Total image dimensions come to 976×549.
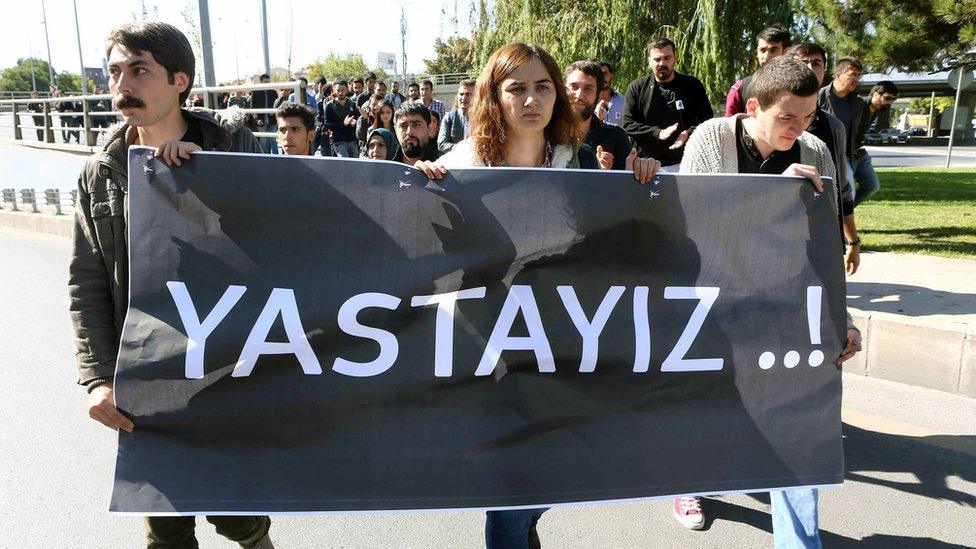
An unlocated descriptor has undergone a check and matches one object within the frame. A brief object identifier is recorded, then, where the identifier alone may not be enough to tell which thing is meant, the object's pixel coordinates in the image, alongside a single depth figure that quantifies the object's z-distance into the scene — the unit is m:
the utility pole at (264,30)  17.88
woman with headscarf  6.21
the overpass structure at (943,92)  45.66
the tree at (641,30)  12.55
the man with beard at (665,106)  5.73
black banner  2.11
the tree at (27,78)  86.25
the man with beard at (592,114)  4.35
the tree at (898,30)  10.14
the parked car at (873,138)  49.53
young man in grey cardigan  2.40
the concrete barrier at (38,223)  11.41
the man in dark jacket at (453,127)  7.98
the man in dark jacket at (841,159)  3.27
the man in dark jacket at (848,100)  6.02
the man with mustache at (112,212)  2.10
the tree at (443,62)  55.91
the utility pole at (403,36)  33.53
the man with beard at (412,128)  5.15
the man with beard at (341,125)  12.75
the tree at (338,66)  69.94
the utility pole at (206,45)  10.51
